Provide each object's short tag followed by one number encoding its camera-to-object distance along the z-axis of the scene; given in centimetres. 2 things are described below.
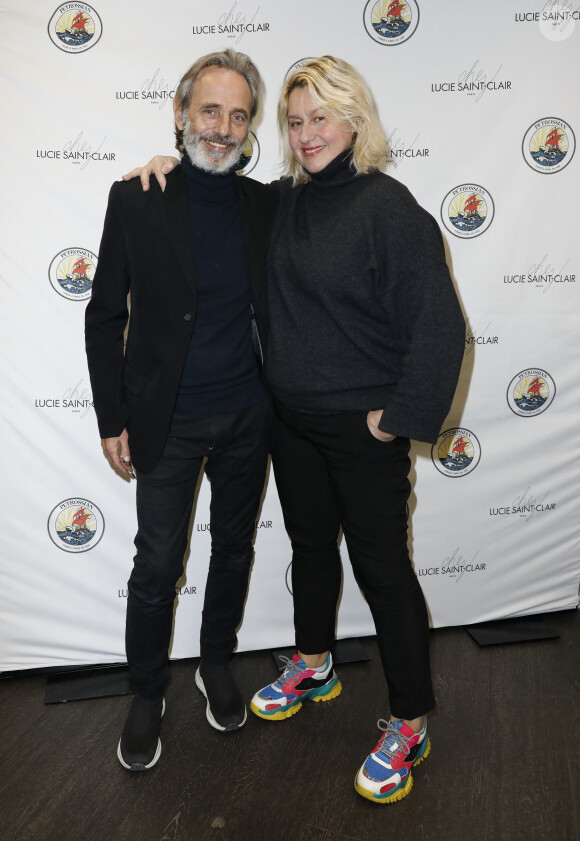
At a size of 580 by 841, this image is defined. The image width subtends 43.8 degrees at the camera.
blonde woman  160
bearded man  174
